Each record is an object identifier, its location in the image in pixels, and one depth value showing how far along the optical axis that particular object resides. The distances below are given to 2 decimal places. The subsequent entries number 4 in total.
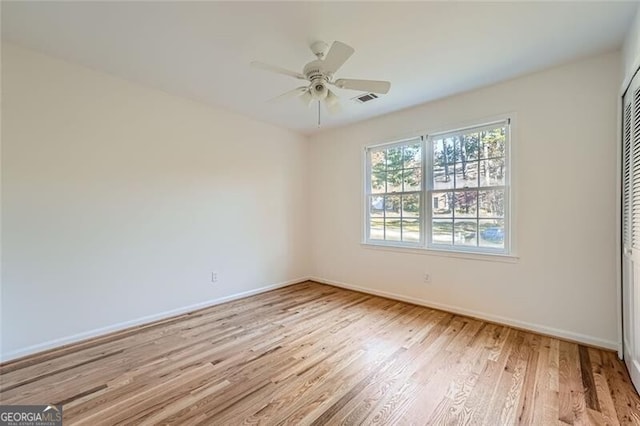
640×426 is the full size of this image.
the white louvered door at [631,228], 1.97
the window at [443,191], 3.22
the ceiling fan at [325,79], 2.08
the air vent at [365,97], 3.43
